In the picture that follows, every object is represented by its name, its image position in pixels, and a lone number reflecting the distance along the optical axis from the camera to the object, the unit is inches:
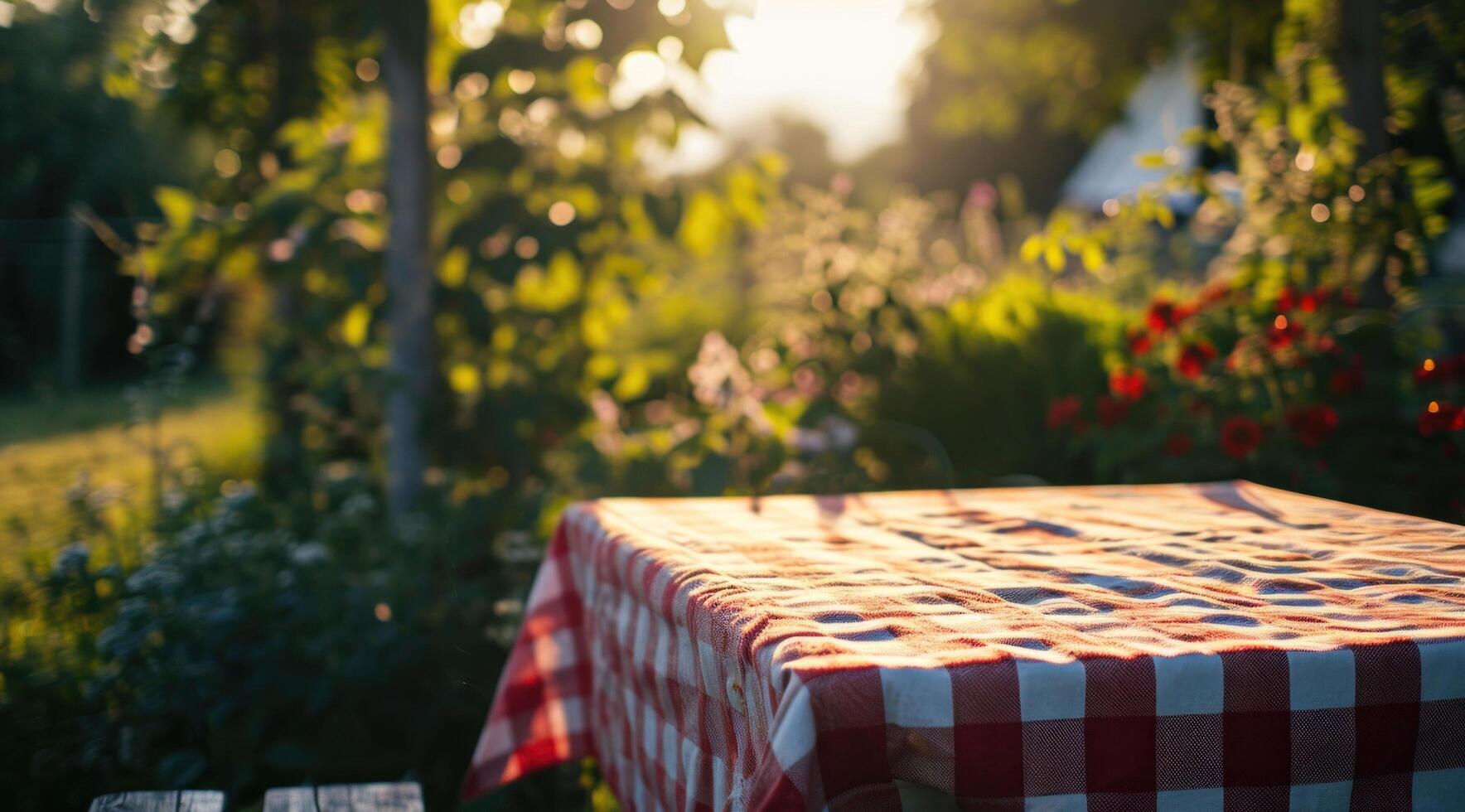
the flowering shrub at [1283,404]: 121.9
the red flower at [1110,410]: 136.8
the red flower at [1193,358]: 131.5
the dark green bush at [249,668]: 93.2
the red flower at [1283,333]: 126.8
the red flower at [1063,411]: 139.7
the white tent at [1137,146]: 519.2
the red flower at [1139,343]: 139.2
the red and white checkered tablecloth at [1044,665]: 38.6
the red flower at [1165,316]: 136.3
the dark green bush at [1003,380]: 168.2
